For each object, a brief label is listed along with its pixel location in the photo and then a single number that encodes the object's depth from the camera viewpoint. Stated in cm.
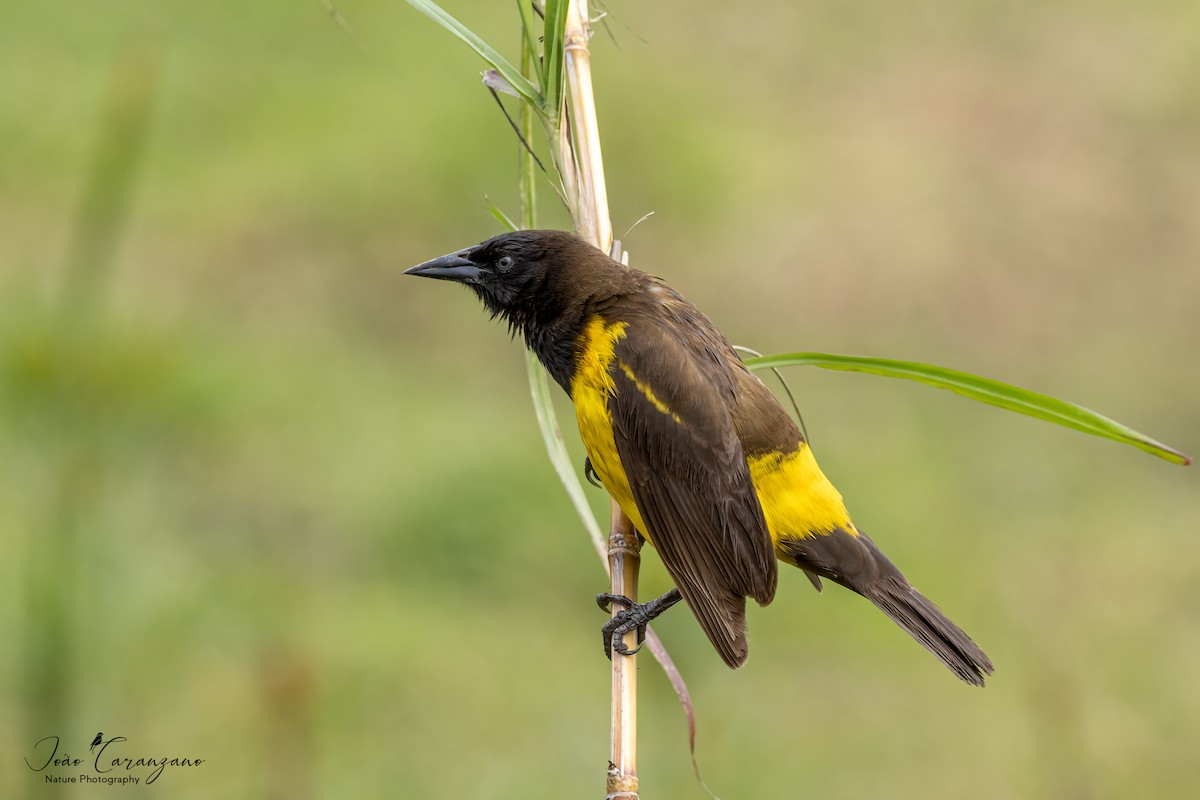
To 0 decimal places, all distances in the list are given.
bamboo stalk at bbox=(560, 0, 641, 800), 510
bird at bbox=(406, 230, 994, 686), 630
